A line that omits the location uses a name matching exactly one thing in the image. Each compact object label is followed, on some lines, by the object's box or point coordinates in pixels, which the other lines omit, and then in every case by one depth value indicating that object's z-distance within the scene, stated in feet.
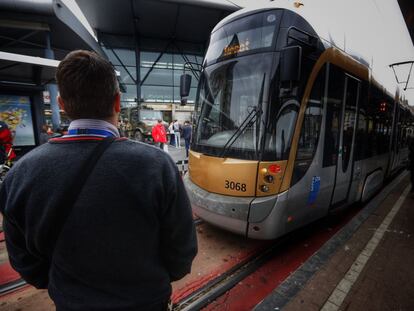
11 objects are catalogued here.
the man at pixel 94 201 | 3.22
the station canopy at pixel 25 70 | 24.02
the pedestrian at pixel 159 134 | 36.40
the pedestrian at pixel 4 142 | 22.27
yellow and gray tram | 10.35
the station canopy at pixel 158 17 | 60.64
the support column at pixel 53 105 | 37.82
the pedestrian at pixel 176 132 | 53.91
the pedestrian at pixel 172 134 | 54.70
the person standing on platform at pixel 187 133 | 42.09
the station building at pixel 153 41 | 62.44
